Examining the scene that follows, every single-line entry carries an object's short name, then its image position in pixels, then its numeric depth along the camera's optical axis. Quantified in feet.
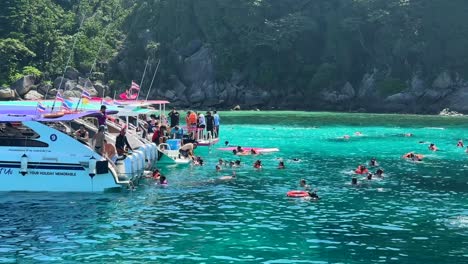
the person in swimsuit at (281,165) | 118.11
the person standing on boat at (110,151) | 90.27
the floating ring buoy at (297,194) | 87.21
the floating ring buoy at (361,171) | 110.11
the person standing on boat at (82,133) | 94.09
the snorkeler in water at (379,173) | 106.63
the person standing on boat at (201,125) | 162.30
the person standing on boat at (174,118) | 157.48
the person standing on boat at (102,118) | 96.11
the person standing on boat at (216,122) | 169.54
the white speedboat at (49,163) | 84.38
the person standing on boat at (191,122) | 159.16
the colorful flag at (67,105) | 95.71
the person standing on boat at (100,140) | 86.99
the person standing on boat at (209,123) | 166.71
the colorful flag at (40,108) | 89.33
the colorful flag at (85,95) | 97.14
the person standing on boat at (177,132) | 145.73
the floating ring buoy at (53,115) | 87.40
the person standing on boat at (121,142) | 95.14
